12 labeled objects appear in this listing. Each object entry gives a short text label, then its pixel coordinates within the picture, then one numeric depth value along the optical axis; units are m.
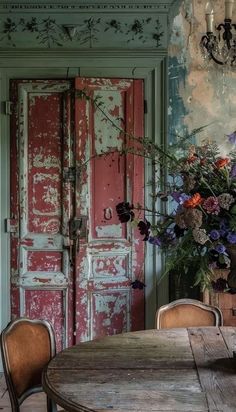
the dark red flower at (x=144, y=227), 2.00
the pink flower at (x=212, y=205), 1.88
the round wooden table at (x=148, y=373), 1.73
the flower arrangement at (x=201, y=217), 1.88
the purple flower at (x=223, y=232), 1.91
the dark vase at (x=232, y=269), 1.99
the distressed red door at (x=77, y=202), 4.13
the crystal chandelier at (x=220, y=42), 3.37
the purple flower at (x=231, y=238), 1.88
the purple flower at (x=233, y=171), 1.91
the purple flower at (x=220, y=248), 1.90
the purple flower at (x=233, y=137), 2.00
